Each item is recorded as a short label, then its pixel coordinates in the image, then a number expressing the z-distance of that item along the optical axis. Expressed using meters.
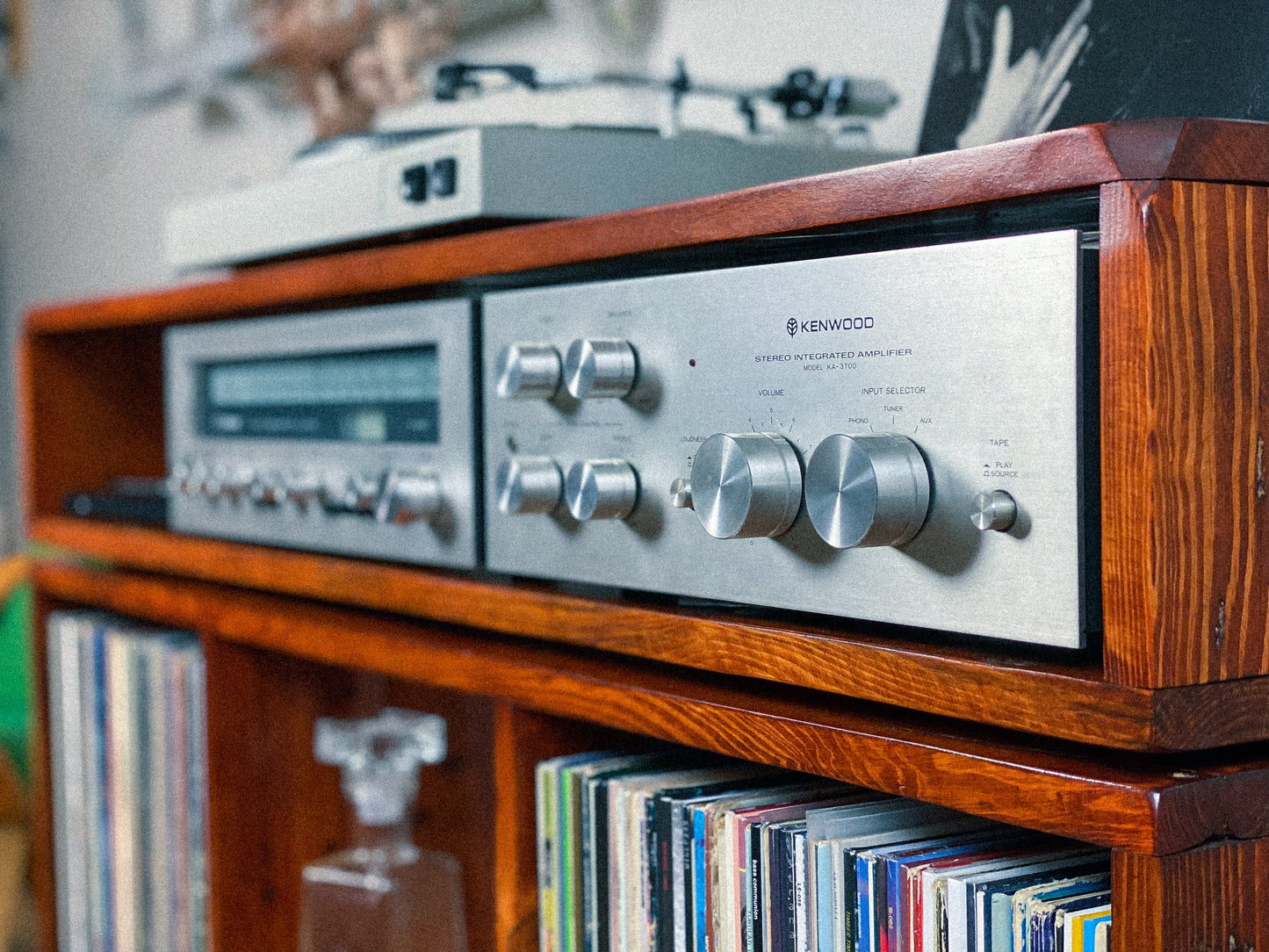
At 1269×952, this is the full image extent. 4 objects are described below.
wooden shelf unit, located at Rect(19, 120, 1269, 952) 0.47
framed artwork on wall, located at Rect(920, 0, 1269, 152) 0.74
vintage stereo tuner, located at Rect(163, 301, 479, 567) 0.86
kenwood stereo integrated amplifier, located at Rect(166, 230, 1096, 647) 0.51
